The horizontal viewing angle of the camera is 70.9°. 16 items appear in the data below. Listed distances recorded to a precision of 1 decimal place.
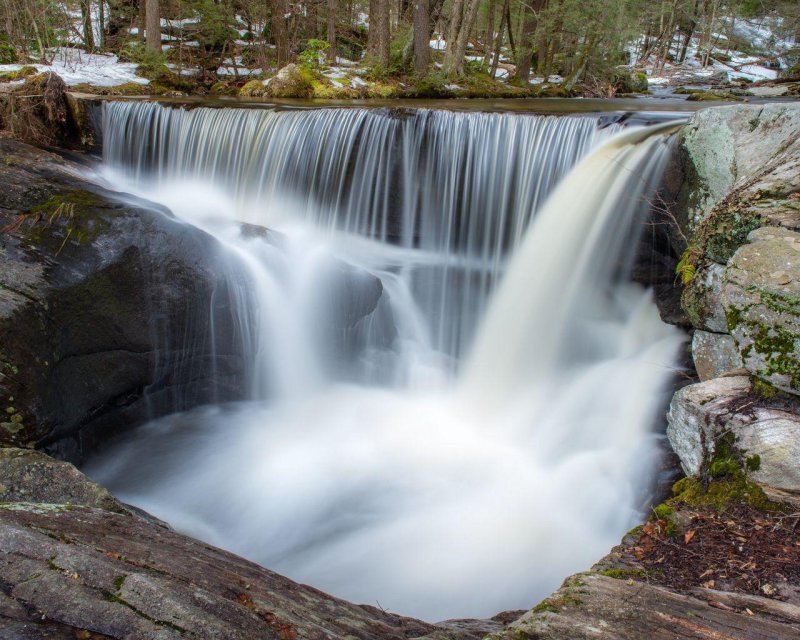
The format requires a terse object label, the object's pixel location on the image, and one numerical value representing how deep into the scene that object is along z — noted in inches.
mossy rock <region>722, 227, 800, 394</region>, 119.3
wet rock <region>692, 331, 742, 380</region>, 160.2
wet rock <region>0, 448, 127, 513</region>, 111.2
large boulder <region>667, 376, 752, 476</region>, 126.9
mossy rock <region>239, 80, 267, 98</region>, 568.5
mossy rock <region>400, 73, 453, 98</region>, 561.6
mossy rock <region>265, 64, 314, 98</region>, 543.8
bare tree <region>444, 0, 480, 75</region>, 601.9
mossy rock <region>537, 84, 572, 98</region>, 617.0
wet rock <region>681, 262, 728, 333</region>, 162.4
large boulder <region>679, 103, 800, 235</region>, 159.3
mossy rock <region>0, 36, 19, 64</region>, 589.0
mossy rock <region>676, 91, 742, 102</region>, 499.5
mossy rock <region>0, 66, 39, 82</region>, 469.3
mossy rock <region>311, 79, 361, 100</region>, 546.0
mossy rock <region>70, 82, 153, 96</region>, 508.2
